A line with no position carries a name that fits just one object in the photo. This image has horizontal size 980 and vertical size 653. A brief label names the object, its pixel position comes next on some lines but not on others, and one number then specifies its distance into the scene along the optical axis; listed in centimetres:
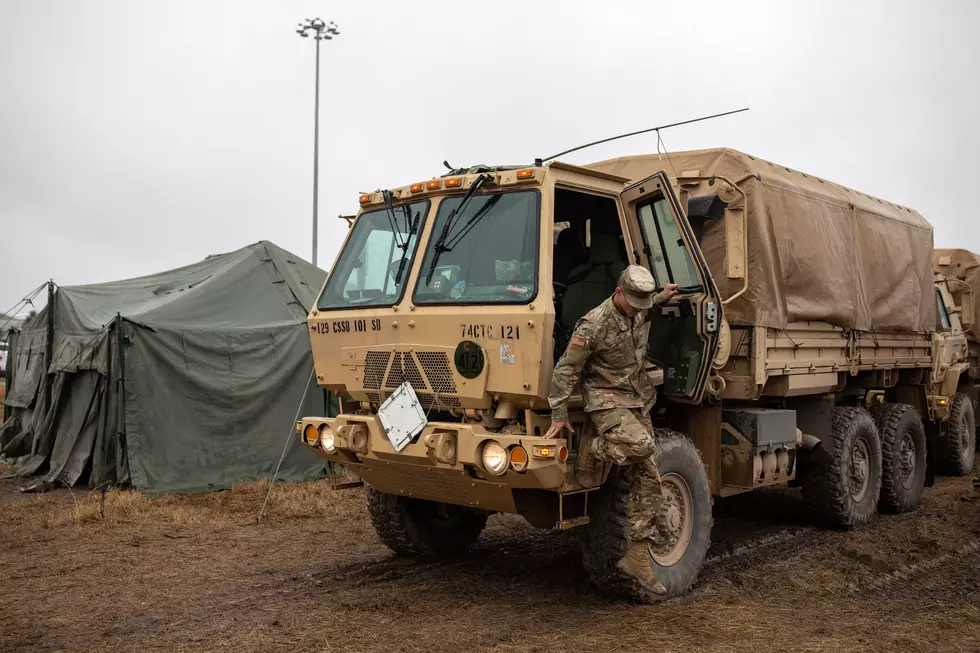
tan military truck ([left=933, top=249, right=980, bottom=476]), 1187
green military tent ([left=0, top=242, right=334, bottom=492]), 1062
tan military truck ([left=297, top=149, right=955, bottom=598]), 550
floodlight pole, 2589
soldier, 538
